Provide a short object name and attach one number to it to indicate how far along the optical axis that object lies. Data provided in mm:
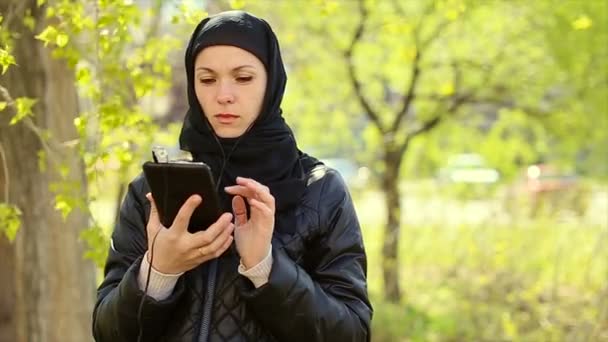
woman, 4230
